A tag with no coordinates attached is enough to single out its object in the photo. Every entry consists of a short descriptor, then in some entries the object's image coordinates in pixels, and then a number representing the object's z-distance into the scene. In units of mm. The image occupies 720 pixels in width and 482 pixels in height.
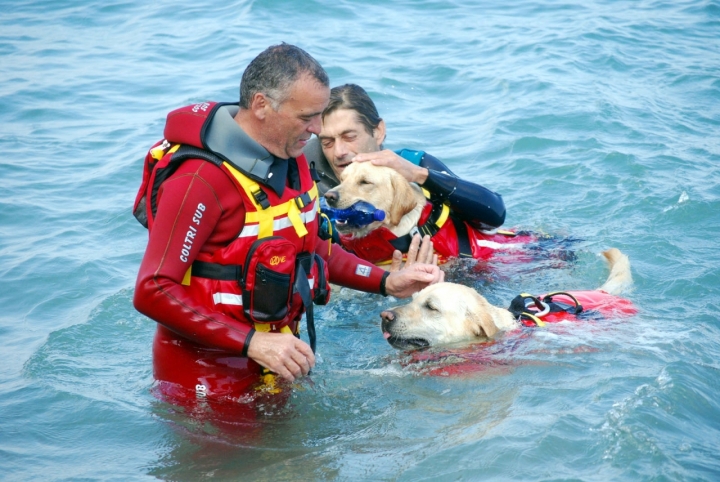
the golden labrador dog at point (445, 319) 10320
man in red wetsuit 7430
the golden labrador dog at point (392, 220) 12187
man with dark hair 12180
